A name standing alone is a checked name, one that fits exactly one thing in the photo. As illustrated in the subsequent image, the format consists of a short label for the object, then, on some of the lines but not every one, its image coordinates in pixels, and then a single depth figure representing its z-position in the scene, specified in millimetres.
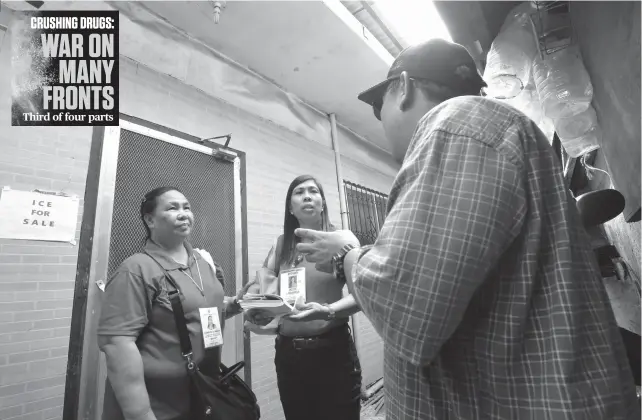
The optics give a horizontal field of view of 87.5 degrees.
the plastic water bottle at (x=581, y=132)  1065
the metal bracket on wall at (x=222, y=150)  2890
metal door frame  1905
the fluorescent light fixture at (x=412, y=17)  2326
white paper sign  1841
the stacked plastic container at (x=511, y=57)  1018
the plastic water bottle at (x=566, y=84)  1046
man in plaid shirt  570
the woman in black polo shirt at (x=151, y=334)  1413
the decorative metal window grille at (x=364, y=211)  4727
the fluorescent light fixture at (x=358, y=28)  2580
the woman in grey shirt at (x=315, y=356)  1716
